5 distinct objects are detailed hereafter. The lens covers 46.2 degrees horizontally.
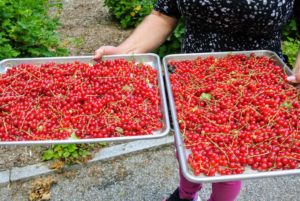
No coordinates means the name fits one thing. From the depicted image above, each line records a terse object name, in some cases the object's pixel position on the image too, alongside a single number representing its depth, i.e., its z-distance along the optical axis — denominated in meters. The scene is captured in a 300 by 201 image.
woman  1.67
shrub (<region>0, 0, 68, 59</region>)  2.70
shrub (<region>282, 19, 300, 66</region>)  3.32
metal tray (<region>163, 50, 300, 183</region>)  1.26
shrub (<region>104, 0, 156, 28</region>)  4.30
